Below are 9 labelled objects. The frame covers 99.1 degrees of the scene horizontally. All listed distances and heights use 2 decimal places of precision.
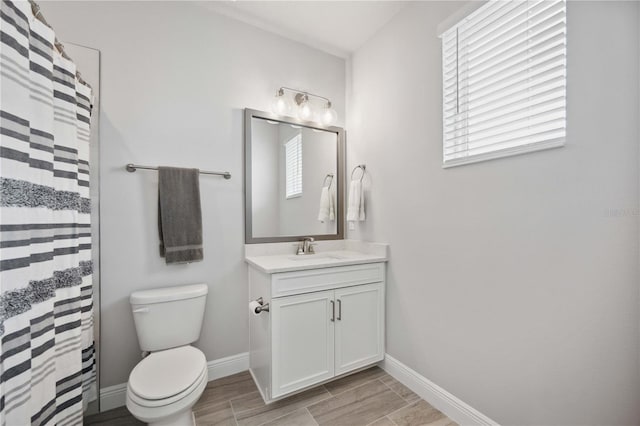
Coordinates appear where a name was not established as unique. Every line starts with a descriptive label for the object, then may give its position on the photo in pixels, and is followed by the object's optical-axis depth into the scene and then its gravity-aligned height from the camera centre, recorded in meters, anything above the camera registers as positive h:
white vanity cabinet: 1.66 -0.75
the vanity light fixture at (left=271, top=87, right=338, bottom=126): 2.20 +0.90
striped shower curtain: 0.73 -0.05
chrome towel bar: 1.73 +0.30
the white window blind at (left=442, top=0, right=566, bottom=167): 1.19 +0.67
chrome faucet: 2.24 -0.28
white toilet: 1.25 -0.82
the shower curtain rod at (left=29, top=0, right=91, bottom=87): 0.90 +0.67
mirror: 2.15 +0.29
